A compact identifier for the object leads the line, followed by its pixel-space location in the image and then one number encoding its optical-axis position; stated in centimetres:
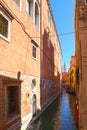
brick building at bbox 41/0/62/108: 889
